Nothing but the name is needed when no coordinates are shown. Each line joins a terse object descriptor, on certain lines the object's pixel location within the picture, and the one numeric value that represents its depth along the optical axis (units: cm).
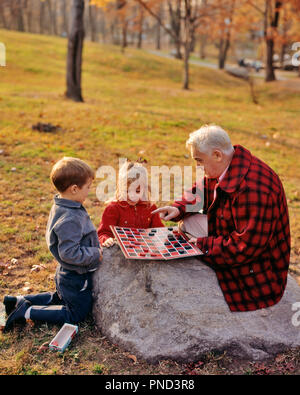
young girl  362
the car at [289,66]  3069
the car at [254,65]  3534
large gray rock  298
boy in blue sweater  313
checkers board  324
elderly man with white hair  298
